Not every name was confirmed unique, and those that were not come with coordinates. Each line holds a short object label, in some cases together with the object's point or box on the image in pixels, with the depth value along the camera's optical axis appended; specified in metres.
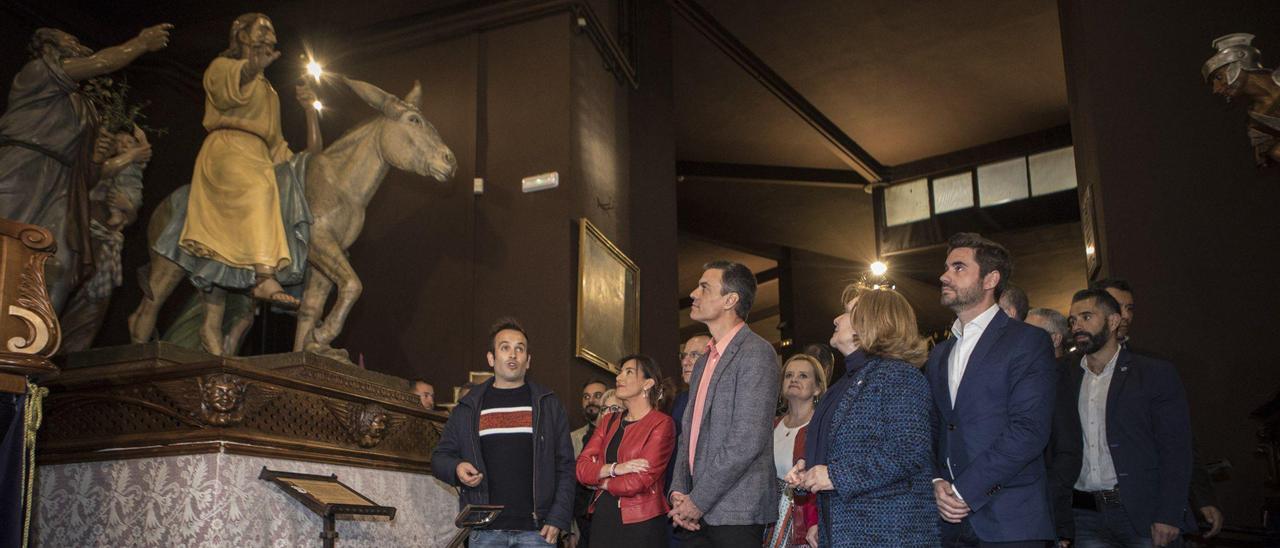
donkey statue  5.77
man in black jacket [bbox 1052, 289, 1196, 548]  4.09
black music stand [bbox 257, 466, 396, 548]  4.19
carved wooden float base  4.36
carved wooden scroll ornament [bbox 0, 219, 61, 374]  3.11
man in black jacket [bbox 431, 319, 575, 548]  4.49
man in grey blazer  3.79
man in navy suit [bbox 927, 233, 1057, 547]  3.26
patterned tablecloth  4.18
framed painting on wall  7.62
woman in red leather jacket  4.23
